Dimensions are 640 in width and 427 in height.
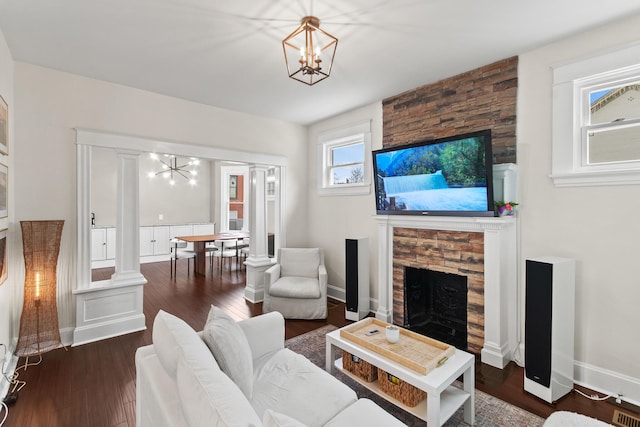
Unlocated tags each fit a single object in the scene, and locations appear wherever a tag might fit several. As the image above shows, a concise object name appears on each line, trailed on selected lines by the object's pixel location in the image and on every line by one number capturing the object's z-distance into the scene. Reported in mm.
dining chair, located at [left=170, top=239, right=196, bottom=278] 6004
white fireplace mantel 2701
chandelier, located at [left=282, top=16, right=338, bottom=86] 1917
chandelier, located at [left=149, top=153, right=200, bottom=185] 7630
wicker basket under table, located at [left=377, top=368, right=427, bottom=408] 1914
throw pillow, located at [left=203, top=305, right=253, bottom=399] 1518
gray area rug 1985
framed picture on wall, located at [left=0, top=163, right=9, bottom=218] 2264
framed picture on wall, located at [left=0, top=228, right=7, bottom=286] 2201
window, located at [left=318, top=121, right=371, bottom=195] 4133
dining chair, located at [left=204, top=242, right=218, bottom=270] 6409
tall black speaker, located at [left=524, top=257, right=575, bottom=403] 2193
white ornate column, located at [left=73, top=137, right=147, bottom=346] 3115
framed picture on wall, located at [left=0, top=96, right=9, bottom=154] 2268
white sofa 1077
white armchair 3730
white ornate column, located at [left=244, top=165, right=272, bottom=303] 4516
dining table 6074
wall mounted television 2693
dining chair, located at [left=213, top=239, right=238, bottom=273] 6441
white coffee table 1740
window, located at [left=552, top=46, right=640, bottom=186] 2236
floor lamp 2652
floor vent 1944
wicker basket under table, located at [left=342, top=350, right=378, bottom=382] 2189
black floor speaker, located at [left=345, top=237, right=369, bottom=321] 3742
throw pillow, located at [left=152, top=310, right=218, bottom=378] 1367
